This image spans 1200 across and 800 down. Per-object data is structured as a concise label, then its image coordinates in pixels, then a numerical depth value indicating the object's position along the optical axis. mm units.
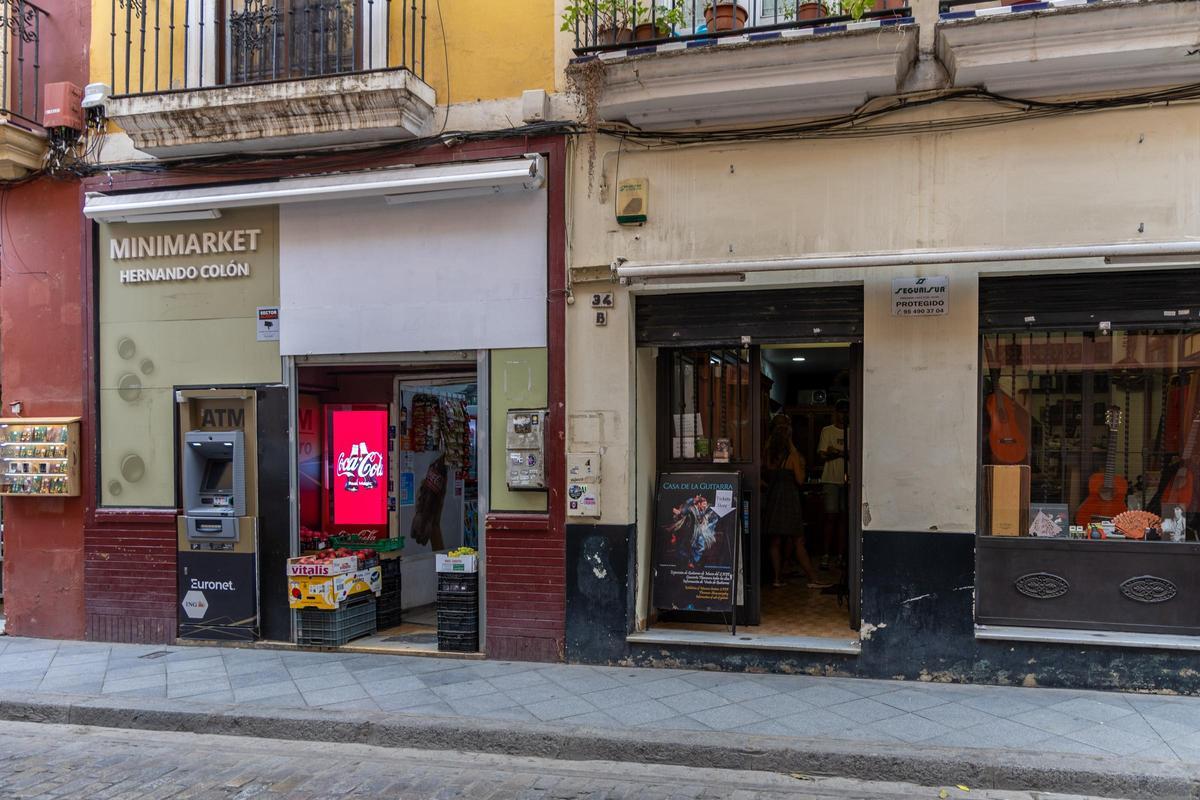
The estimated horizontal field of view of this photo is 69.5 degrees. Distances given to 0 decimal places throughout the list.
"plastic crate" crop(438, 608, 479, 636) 7336
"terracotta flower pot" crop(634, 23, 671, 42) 6896
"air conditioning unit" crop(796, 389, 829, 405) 11559
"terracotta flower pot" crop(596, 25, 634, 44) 7069
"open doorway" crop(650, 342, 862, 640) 7355
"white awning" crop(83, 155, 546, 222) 7020
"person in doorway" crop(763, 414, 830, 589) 8828
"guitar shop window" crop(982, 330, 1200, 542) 6410
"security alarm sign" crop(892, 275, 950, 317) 6430
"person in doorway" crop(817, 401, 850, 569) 9430
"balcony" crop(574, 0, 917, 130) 6176
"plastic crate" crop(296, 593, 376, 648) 7582
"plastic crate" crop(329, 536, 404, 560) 8430
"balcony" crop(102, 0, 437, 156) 7160
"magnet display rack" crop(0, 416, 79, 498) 8055
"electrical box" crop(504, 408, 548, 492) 7082
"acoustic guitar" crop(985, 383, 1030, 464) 6609
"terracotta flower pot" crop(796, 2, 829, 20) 6660
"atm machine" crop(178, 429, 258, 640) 7801
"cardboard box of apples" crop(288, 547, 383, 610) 7512
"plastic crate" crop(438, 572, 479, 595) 7332
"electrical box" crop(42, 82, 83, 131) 8047
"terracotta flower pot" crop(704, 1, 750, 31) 6828
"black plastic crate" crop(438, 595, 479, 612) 7332
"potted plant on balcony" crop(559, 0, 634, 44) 6902
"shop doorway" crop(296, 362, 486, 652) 8438
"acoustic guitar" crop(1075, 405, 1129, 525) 6520
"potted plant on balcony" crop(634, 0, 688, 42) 6754
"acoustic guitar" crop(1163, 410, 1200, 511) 6395
